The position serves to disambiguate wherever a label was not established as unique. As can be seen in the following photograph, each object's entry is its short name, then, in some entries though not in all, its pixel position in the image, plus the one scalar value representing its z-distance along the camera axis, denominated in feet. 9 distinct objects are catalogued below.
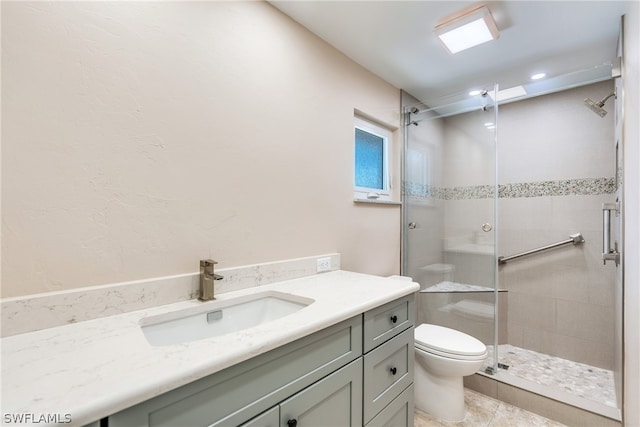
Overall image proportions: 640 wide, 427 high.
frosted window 7.36
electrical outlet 5.73
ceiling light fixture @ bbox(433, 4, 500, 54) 5.16
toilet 5.71
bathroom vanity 1.91
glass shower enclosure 7.65
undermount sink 3.33
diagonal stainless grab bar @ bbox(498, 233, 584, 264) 8.05
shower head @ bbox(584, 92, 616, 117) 6.89
